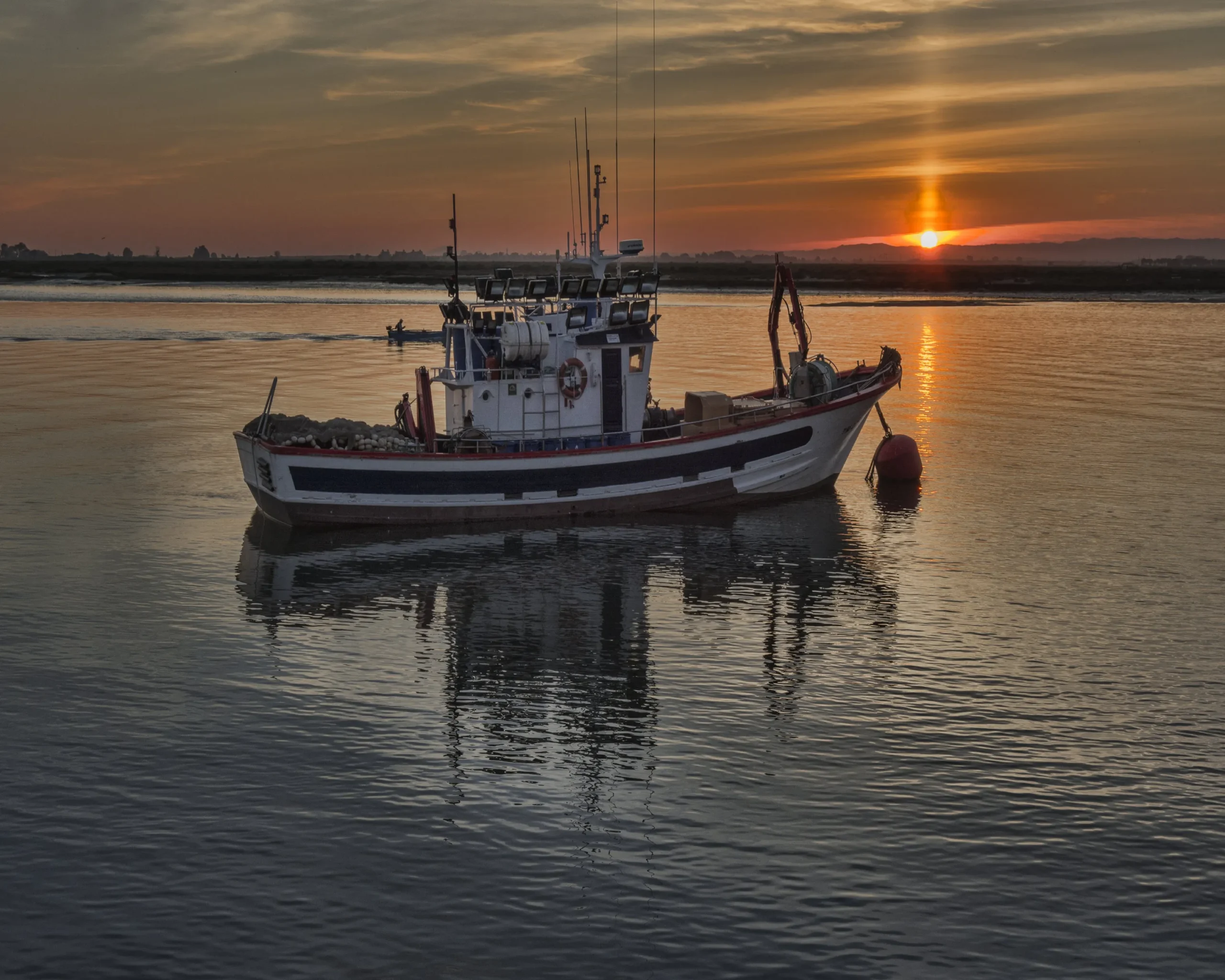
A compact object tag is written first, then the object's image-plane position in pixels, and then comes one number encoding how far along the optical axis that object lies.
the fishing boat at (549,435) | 32.28
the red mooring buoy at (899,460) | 39.75
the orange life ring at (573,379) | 34.47
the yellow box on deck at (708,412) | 35.19
